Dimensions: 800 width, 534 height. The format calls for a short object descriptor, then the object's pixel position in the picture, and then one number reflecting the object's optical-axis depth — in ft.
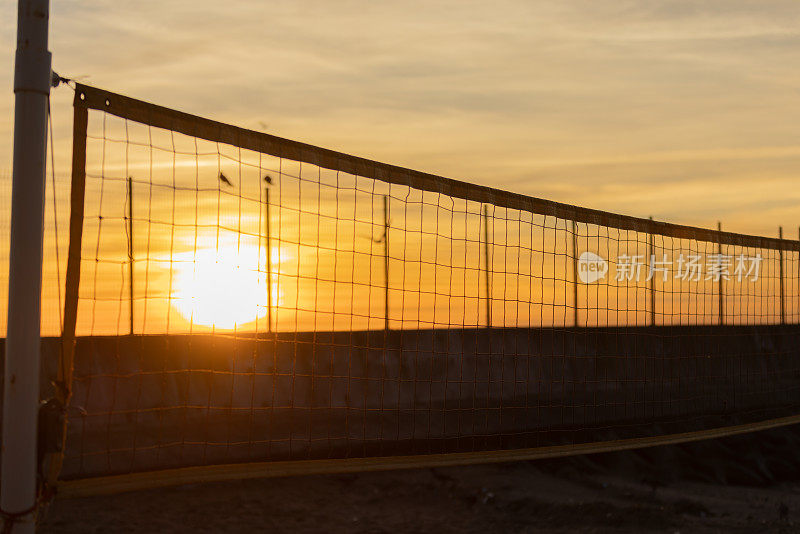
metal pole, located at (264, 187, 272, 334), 22.54
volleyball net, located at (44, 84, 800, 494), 17.61
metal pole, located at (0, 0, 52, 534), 13.70
